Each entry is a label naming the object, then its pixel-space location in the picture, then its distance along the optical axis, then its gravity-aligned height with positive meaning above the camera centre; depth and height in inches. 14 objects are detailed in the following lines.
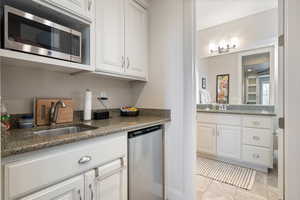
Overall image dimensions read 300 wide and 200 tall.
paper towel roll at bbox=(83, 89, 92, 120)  55.9 -2.3
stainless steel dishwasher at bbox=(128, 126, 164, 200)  46.7 -24.1
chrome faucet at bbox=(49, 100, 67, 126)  47.0 -4.0
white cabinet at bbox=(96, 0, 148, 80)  51.9 +25.8
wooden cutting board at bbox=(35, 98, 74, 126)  45.8 -4.2
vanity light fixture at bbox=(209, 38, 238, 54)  116.5 +46.5
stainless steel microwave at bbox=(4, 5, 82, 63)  33.1 +17.0
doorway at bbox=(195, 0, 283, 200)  77.7 +0.5
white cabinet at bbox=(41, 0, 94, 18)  39.4 +28.3
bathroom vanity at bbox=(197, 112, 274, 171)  84.3 -25.6
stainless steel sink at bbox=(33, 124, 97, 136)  42.7 -10.0
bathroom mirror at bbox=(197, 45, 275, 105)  103.6 +18.8
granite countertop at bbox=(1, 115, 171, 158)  24.3 -8.4
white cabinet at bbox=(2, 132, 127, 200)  24.3 -15.5
